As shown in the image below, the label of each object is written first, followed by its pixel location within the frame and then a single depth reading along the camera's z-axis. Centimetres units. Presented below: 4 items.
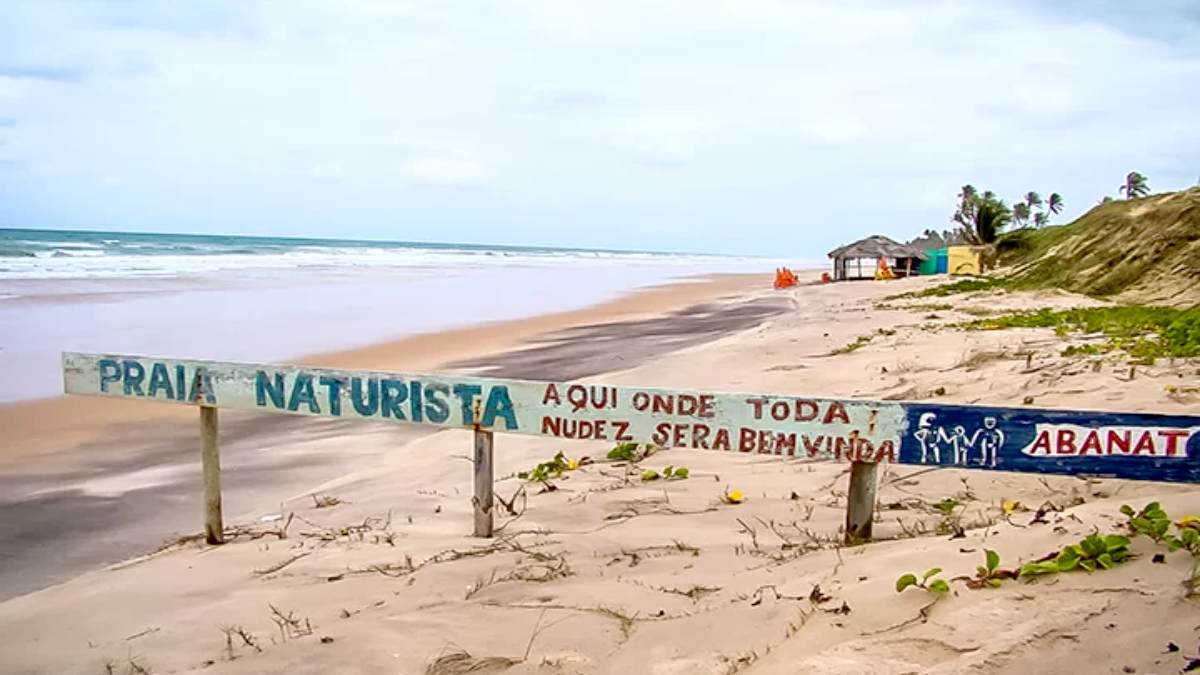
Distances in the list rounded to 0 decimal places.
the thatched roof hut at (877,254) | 4391
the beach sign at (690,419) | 357
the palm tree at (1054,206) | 8738
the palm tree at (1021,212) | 8338
